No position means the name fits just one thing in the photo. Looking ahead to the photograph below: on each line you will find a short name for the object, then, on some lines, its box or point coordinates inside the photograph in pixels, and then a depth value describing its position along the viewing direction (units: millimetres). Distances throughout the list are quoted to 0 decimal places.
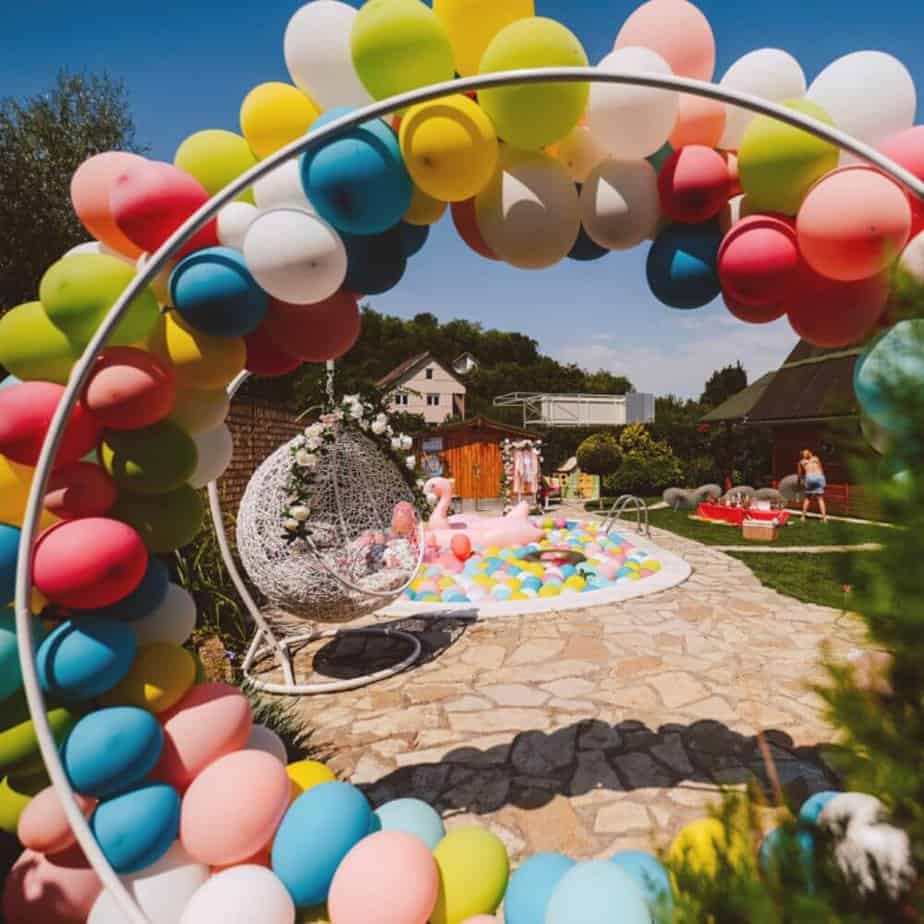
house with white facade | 41844
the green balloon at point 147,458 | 2293
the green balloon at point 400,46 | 2094
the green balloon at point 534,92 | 1986
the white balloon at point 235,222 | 2385
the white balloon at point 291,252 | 2191
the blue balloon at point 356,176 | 2162
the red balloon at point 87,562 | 2039
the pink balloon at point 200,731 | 2307
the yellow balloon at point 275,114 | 2381
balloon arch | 1898
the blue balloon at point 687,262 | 2541
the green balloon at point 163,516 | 2432
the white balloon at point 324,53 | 2271
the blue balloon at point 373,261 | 2600
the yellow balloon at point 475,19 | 2211
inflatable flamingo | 10367
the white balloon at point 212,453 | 2797
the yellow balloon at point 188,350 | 2369
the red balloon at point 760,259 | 2291
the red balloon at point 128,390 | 2117
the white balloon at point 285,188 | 2354
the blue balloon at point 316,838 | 2164
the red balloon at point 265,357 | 2777
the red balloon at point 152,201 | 2164
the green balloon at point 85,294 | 2156
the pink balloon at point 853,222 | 2016
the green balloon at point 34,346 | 2221
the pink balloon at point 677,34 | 2314
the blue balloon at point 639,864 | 1957
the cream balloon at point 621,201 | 2439
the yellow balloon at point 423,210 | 2543
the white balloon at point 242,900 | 1951
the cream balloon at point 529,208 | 2373
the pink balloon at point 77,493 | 2203
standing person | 13781
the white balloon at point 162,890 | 2078
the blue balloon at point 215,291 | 2236
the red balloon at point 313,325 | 2648
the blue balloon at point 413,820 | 2423
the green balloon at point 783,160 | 2172
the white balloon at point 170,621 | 2480
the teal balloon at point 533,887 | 2090
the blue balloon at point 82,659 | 2094
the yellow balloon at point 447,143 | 2139
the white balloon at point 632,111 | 2139
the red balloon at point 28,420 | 2104
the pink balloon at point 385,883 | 1979
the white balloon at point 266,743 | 2643
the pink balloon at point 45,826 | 2070
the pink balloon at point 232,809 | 2137
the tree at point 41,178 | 11117
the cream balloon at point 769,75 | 2332
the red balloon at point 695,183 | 2389
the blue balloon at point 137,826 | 2062
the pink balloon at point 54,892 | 2152
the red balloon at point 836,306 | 2342
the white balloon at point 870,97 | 2221
